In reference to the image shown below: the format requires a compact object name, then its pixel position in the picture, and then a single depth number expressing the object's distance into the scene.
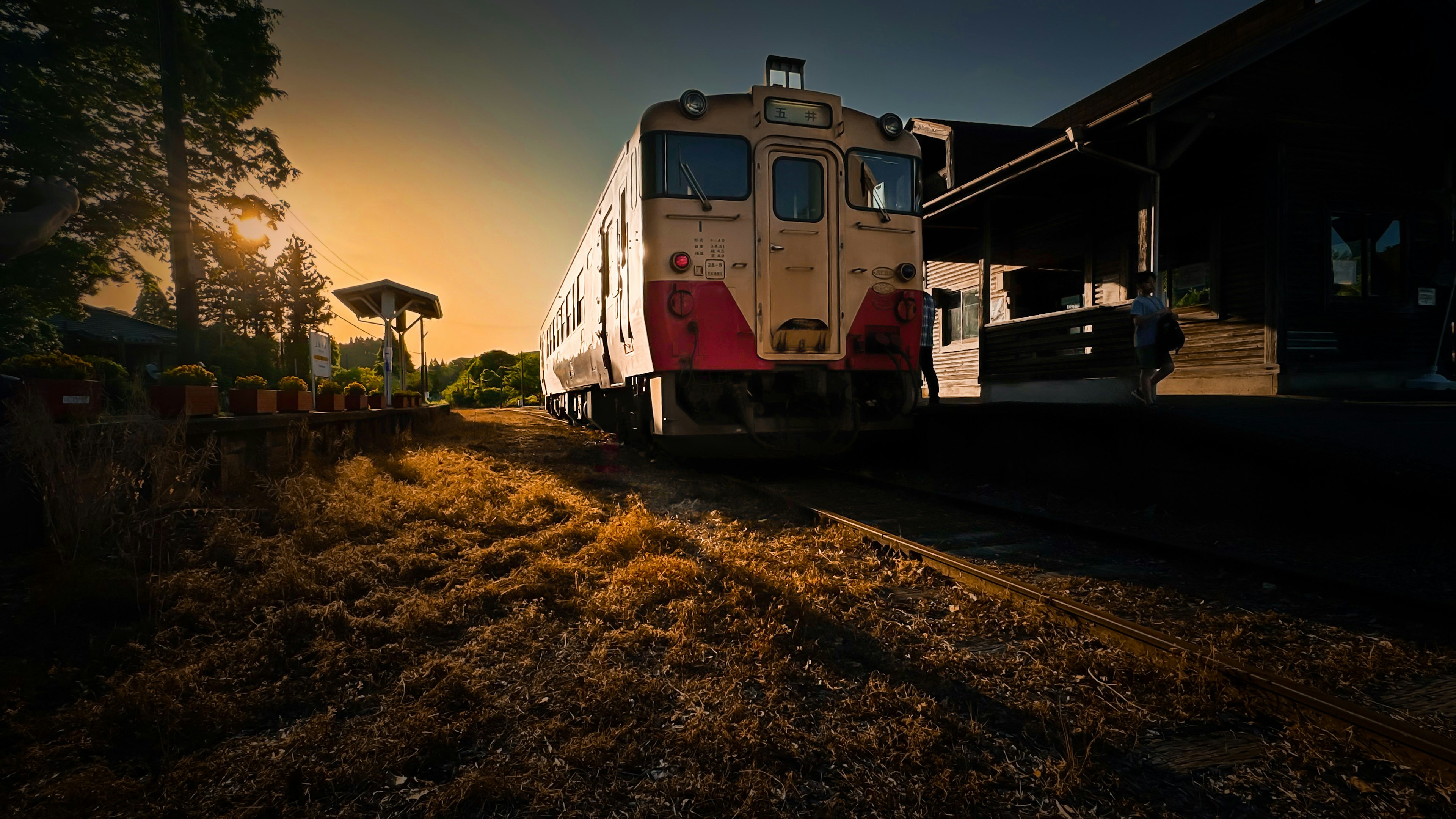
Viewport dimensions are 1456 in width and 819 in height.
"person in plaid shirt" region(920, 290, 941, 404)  8.21
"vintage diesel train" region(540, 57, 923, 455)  5.96
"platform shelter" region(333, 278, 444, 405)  13.41
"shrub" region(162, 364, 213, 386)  5.38
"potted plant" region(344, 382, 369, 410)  8.98
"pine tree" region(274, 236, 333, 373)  46.41
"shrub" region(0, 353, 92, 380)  4.28
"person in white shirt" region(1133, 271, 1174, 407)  7.13
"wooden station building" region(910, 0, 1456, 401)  8.96
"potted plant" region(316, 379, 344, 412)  7.97
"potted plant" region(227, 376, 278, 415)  5.72
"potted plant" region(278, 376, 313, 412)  6.67
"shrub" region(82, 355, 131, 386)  5.42
